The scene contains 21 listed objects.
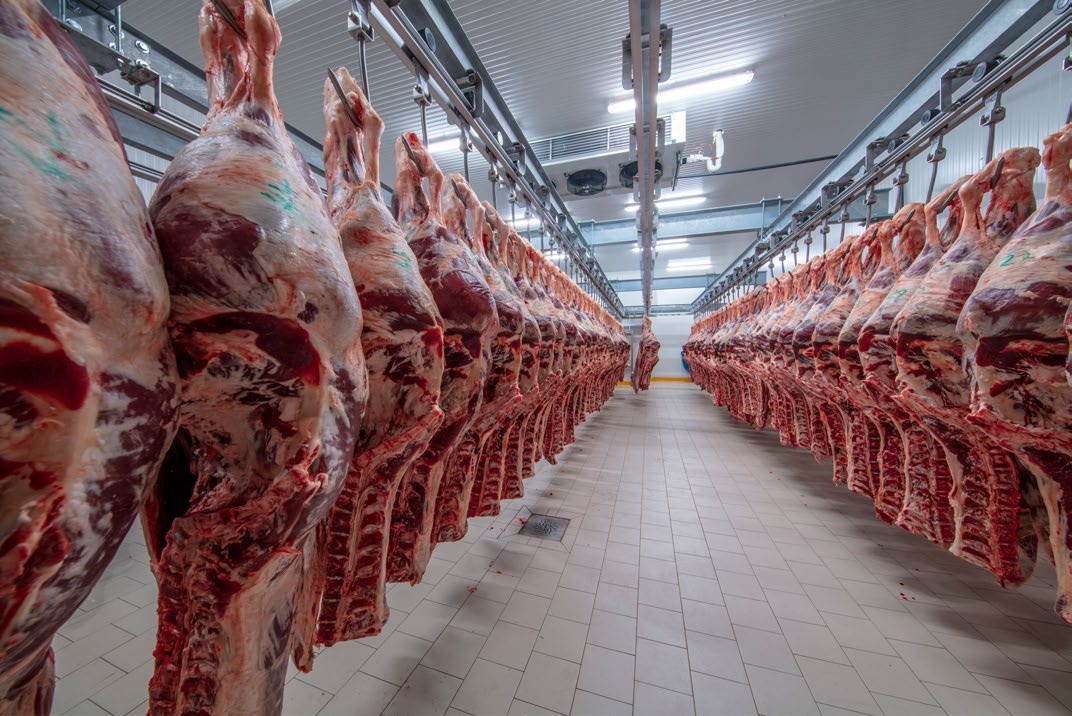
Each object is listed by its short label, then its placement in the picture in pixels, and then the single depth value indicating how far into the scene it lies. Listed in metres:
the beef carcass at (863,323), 2.15
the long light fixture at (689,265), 11.67
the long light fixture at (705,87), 3.79
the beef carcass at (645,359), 9.81
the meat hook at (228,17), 0.83
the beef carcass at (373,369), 1.06
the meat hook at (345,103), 1.09
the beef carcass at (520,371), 2.04
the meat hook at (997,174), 1.65
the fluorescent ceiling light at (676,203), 6.96
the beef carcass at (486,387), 1.69
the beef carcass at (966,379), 1.48
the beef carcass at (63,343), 0.42
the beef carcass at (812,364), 2.58
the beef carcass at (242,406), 0.67
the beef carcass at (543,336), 2.39
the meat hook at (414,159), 1.43
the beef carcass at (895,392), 1.82
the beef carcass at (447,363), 1.35
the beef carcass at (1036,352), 1.21
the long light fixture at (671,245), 9.25
